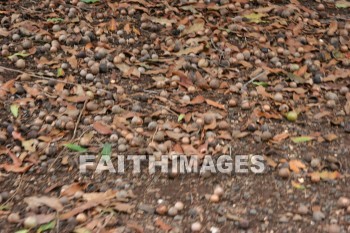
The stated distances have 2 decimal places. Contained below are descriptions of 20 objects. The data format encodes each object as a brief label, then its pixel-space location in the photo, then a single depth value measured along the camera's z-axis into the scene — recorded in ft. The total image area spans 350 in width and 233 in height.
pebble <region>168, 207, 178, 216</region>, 11.35
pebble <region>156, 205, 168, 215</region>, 11.35
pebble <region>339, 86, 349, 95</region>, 14.97
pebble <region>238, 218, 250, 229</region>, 11.04
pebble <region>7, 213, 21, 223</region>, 11.13
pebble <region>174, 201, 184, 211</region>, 11.44
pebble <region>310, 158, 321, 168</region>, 12.50
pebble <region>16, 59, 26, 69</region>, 15.55
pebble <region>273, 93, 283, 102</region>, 14.47
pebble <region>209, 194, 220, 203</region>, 11.63
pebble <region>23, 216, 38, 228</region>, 11.01
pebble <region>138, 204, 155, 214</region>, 11.41
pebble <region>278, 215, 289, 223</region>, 11.22
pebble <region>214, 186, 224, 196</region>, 11.77
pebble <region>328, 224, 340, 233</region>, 10.93
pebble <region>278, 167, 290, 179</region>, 12.12
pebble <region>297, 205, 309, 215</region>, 11.36
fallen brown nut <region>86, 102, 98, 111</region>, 13.96
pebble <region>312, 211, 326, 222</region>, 11.25
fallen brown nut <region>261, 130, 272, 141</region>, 13.15
